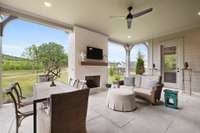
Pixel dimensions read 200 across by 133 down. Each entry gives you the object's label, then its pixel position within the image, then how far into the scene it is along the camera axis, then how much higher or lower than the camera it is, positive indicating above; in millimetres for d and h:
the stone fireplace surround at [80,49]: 3479 +710
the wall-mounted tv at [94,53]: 3774 +595
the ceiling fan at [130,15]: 2216 +1388
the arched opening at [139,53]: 5177 +831
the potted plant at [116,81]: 3098 -538
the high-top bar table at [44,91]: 1226 -431
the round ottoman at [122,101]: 2244 -897
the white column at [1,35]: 2465 +902
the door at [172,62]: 4024 +205
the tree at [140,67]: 4639 -32
